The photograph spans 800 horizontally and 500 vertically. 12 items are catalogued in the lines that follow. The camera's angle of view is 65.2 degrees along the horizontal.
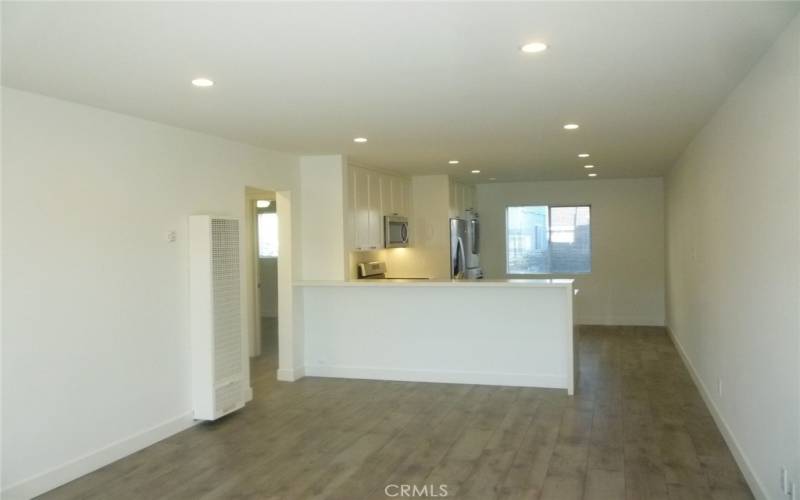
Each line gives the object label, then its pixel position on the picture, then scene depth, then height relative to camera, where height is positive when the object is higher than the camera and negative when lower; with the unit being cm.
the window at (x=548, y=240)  989 +6
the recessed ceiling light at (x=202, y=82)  336 +92
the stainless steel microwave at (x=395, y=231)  762 +19
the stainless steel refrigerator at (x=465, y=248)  862 -4
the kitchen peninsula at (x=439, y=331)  584 -84
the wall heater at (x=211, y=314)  475 -49
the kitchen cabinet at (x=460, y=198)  882 +71
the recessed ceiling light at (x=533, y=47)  286 +91
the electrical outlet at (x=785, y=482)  276 -108
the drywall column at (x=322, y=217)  635 +32
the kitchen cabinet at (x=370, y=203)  677 +52
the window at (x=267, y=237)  1062 +21
